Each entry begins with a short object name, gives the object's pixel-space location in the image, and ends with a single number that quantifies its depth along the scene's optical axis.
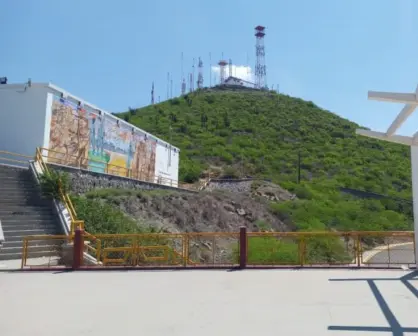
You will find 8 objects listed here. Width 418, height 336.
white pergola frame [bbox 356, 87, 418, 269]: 8.05
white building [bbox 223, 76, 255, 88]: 105.18
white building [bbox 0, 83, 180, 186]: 22.75
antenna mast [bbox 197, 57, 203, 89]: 100.19
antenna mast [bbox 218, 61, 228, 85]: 104.06
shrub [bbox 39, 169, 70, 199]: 19.03
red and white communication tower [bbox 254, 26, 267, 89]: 84.50
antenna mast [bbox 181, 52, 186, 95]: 97.03
